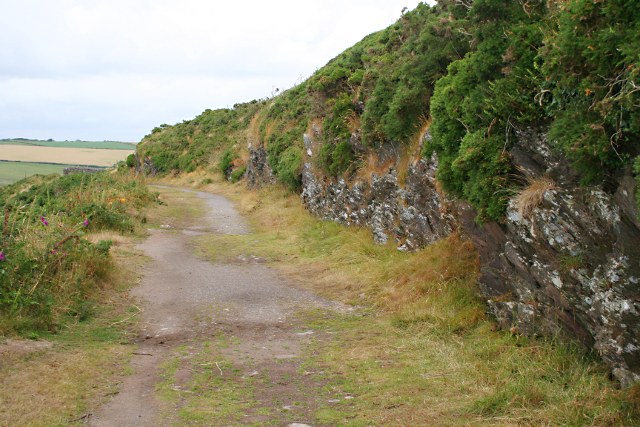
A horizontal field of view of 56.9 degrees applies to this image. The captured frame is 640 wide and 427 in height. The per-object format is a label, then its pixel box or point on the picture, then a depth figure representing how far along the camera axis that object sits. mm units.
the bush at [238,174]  32219
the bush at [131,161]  53181
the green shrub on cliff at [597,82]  4898
